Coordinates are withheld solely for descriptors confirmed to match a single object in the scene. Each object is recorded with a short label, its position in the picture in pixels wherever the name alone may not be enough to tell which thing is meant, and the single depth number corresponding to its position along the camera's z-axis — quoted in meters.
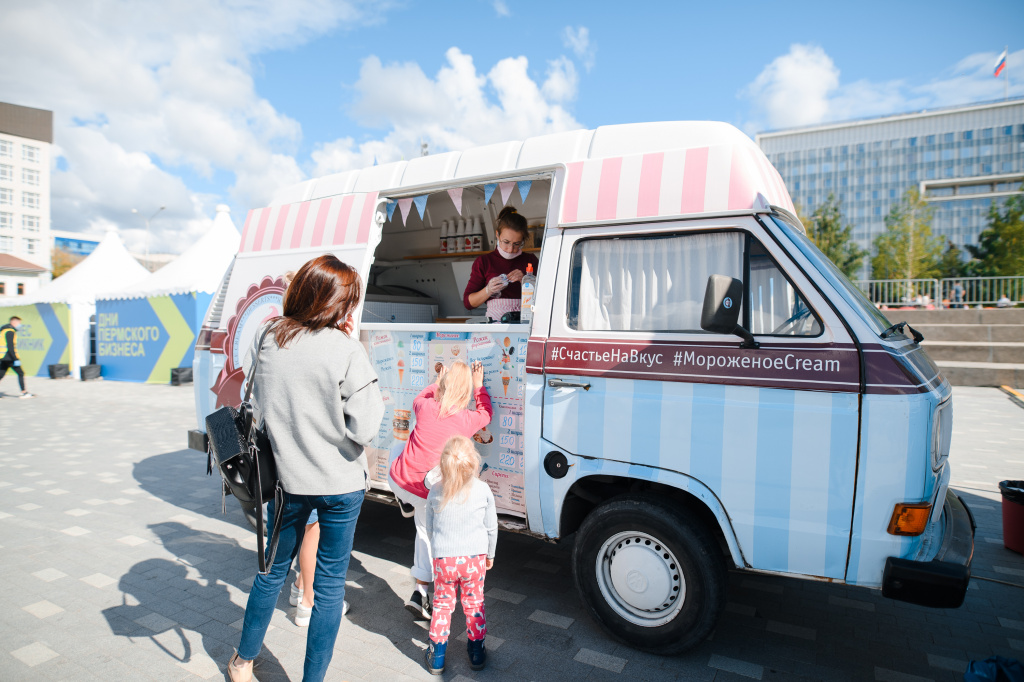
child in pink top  3.54
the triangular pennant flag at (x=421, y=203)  4.43
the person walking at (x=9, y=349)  13.84
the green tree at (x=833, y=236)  36.06
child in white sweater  2.98
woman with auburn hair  2.48
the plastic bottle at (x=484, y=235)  6.76
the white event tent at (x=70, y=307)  18.53
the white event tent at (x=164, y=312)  15.84
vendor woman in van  4.58
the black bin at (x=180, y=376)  15.93
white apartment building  59.31
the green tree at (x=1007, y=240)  27.85
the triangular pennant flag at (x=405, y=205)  4.52
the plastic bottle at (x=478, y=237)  6.76
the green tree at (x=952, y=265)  44.94
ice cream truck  2.61
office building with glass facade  76.12
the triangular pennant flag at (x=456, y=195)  4.32
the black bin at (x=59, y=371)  18.52
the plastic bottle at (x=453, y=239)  6.90
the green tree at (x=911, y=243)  31.92
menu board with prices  3.69
